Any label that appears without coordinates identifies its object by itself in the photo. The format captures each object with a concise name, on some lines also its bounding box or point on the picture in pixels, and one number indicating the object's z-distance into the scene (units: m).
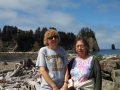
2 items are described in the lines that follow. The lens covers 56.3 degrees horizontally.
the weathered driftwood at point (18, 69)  4.76
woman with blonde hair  1.67
